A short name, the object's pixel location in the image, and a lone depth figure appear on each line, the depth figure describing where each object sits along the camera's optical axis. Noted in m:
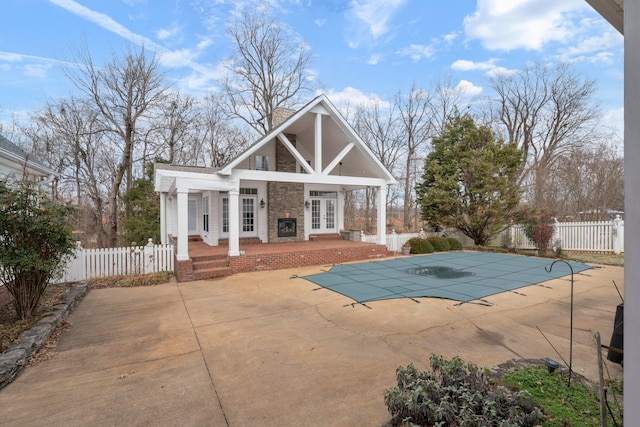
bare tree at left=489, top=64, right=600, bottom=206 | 23.05
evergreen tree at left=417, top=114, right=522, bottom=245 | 15.37
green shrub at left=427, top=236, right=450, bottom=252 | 14.85
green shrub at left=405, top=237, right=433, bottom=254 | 14.24
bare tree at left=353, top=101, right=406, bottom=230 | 26.27
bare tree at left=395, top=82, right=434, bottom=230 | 25.36
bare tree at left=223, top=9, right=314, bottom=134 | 22.64
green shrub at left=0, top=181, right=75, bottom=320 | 5.01
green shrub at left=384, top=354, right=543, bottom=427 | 2.28
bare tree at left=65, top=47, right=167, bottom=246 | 16.20
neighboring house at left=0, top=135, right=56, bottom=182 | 7.21
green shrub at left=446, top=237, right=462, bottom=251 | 15.31
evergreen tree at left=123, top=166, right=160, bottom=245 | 14.98
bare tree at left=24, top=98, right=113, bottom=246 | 17.72
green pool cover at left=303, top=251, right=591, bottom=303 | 7.15
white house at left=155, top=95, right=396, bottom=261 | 11.38
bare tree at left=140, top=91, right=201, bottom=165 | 19.33
